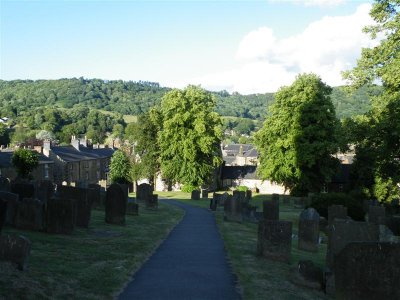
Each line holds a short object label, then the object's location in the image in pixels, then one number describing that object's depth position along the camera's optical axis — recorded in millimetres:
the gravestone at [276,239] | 16891
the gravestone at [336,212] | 24981
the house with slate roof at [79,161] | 75875
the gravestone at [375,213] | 28117
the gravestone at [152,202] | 37125
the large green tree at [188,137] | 61375
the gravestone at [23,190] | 22344
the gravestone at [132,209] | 29547
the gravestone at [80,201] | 20516
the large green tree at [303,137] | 53250
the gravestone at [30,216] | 18031
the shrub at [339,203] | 33875
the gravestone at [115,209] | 23406
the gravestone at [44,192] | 22658
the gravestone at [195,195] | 53000
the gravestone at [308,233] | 21141
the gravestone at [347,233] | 15055
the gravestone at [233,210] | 30219
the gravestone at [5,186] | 22600
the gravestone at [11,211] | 18219
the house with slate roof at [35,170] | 62594
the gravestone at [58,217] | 18078
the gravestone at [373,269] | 8656
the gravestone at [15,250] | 11570
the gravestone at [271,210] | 27247
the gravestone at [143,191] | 41750
